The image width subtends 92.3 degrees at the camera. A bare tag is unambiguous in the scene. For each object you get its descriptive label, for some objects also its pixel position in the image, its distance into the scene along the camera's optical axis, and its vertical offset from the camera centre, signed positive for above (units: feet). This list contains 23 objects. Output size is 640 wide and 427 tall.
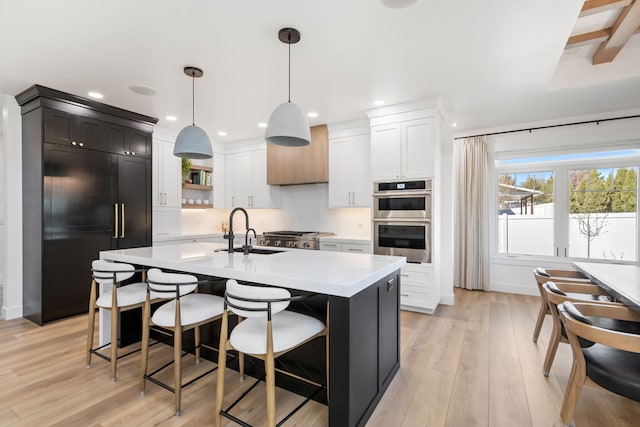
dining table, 6.29 -1.68
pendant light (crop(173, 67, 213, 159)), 9.63 +2.22
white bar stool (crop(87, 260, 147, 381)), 7.50 -2.18
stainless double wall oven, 12.67 -0.30
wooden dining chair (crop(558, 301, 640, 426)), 4.96 -2.67
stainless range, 15.74 -1.46
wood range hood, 16.21 +2.76
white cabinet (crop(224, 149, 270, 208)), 18.75 +2.01
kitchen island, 5.40 -1.70
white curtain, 16.30 -0.21
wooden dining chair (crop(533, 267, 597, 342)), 8.97 -1.97
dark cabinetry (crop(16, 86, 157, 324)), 11.42 +0.68
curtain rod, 13.63 +4.19
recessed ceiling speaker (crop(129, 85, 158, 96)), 11.33 +4.60
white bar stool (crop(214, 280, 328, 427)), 5.04 -2.16
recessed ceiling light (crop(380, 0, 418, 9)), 6.63 +4.56
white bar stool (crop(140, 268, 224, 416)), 6.34 -2.18
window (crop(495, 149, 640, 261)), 14.19 +0.35
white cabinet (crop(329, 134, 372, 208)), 15.10 +2.02
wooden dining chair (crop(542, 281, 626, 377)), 7.11 -2.23
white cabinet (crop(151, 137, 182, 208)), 16.26 +1.94
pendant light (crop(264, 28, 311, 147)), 7.64 +2.28
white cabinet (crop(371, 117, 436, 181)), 12.54 +2.67
